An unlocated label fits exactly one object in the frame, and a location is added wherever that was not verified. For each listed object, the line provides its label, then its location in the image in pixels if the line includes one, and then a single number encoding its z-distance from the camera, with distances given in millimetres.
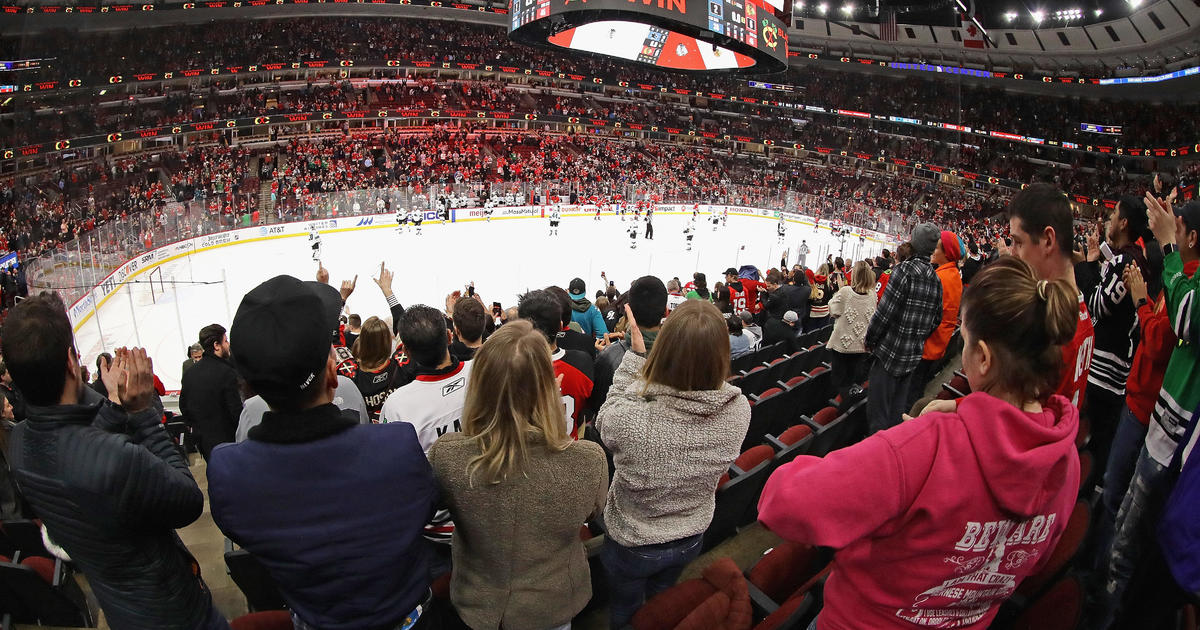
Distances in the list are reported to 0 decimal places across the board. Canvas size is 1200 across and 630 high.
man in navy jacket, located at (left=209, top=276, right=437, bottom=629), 1709
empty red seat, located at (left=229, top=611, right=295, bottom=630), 2318
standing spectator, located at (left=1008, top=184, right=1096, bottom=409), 2963
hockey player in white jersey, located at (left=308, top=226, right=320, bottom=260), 18016
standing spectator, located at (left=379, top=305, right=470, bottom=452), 2916
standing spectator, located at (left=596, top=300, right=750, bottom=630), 2324
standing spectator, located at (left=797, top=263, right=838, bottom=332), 9781
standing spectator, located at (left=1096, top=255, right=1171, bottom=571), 3096
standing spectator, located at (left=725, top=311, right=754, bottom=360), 6734
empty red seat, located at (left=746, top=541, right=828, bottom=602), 2629
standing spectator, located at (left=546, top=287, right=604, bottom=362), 4867
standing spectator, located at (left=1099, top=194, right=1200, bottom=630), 2508
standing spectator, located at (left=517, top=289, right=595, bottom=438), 3416
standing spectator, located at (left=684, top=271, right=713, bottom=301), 9133
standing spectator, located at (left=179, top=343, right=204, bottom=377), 7319
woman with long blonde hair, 1927
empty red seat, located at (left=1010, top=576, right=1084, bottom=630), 1961
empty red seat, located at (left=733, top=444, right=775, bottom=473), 3818
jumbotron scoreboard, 13086
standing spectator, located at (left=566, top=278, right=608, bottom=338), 7471
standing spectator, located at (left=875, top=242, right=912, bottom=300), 6480
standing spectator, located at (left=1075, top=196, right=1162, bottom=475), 3686
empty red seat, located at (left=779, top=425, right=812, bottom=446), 4203
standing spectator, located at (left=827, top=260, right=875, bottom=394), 5730
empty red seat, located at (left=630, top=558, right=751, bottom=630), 2145
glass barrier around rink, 12664
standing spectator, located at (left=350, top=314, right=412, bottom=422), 4180
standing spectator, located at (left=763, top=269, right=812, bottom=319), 8695
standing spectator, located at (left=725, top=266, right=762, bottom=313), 9930
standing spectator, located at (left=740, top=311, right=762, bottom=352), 7473
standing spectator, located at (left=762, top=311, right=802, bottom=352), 7672
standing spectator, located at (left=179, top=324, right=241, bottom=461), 4508
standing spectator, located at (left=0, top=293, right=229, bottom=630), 2004
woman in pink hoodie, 1438
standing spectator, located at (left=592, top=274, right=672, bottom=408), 3677
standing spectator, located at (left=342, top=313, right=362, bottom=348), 9055
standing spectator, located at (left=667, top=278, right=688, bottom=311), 10305
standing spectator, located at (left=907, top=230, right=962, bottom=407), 4738
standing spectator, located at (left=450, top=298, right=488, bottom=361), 4059
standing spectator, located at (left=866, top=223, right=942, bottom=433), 4262
